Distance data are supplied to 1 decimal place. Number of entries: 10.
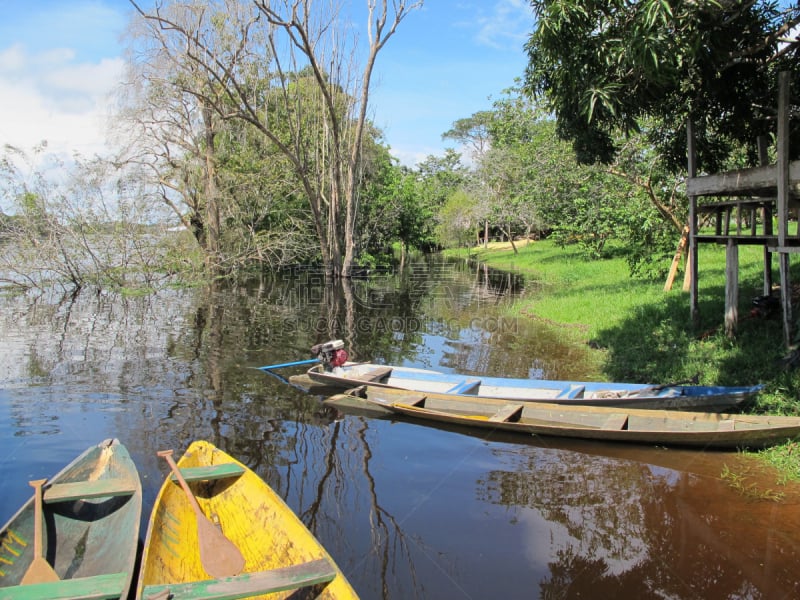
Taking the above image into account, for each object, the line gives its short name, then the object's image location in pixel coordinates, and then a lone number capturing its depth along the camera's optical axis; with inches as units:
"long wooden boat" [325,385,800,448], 258.1
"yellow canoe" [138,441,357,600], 144.6
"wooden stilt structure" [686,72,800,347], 290.5
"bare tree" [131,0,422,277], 862.5
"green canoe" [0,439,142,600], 149.5
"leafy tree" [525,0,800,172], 246.4
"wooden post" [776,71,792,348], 286.6
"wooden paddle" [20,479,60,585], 161.0
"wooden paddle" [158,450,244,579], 168.1
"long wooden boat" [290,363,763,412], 298.2
